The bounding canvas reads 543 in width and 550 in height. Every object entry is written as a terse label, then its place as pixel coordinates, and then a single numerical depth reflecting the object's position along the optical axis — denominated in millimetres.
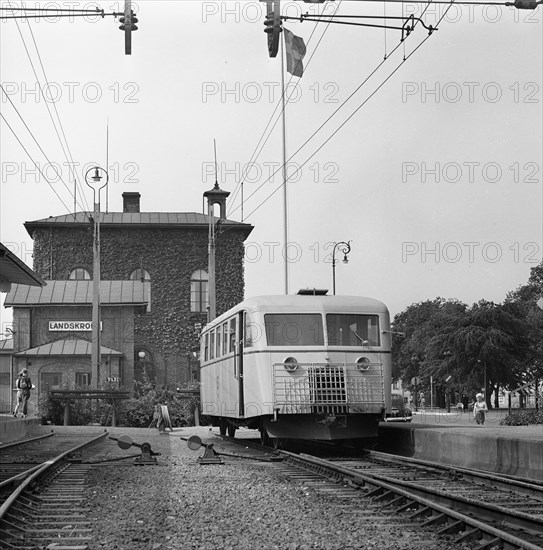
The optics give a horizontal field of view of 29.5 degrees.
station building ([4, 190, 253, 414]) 61750
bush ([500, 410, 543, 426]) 32219
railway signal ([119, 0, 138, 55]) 13820
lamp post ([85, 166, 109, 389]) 42344
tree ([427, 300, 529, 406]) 71875
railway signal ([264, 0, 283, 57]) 13070
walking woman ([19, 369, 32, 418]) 33725
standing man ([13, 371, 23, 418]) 33938
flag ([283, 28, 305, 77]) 19109
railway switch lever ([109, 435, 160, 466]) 16547
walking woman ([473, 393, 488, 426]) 41219
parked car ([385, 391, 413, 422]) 37812
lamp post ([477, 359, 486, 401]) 71856
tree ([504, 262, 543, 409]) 73562
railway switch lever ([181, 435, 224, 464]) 16375
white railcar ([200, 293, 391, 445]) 18453
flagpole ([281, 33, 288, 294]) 38281
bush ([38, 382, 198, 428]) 38875
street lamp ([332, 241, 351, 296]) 46319
